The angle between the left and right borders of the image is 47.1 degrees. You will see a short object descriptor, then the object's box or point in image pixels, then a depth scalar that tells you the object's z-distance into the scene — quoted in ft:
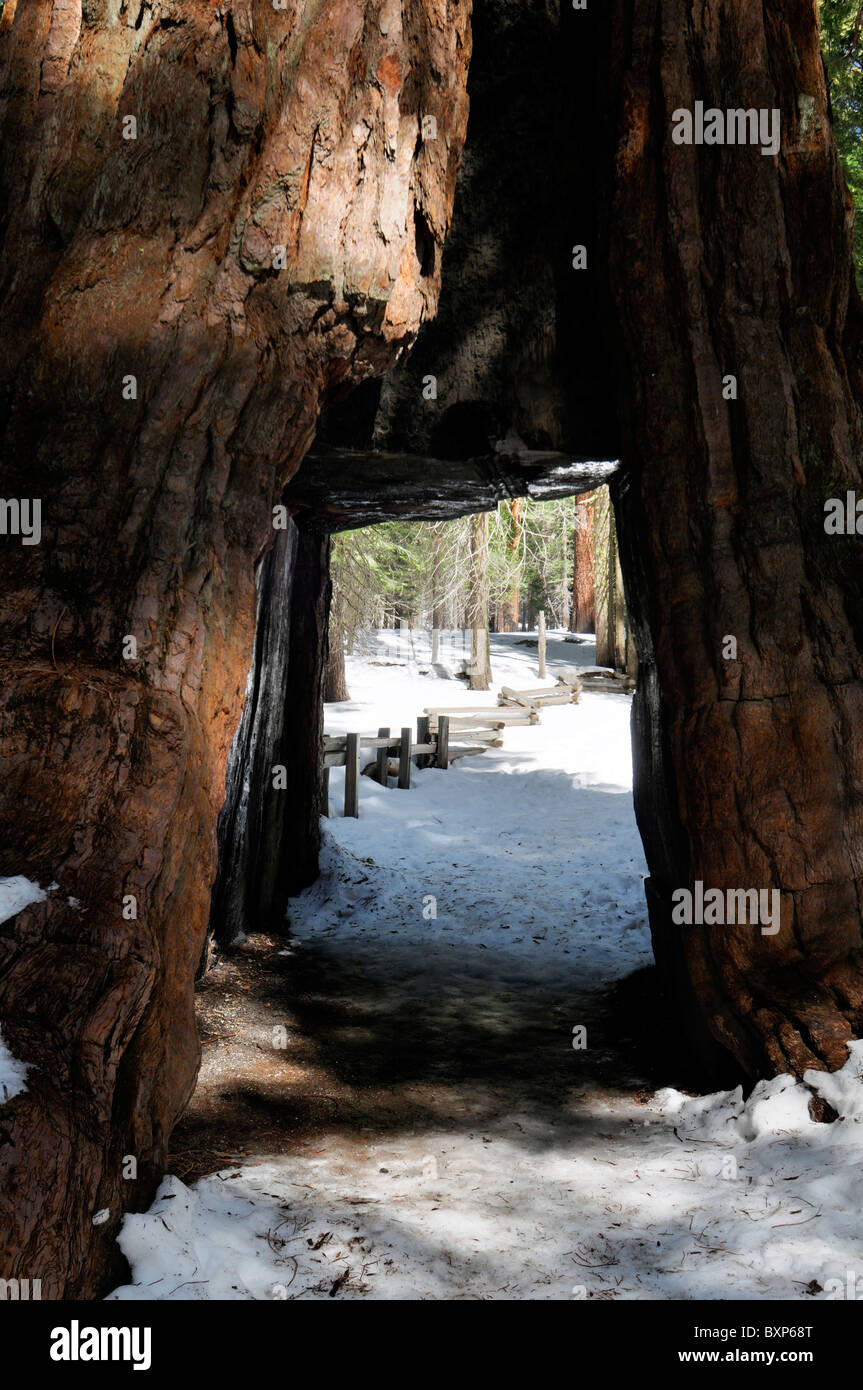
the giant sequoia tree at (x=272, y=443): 11.47
